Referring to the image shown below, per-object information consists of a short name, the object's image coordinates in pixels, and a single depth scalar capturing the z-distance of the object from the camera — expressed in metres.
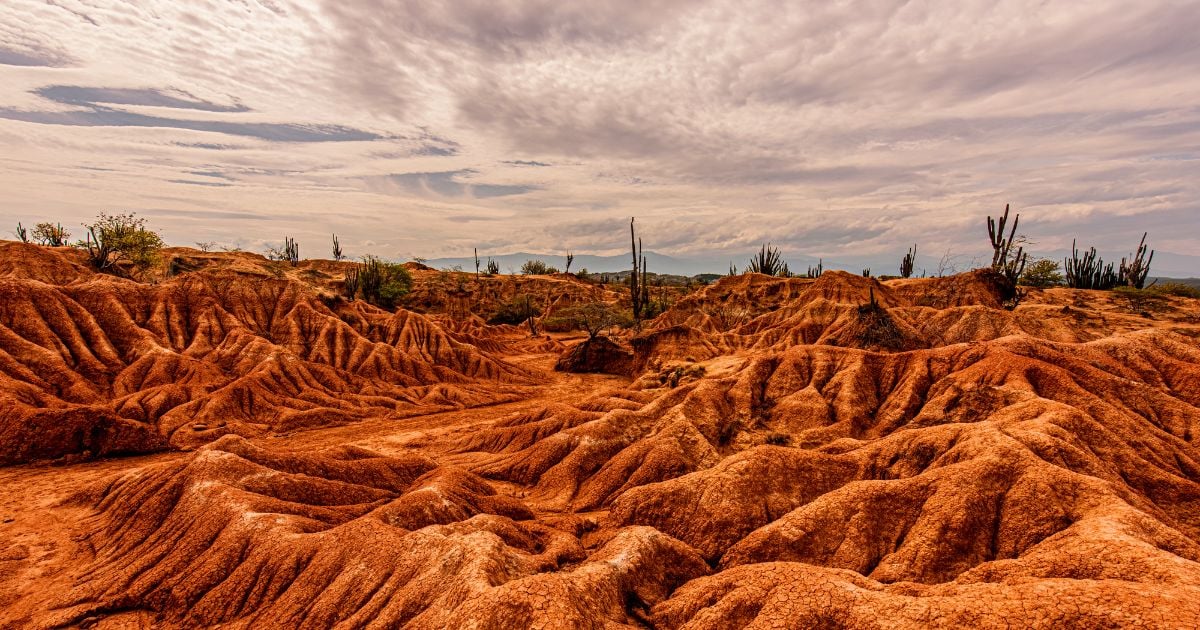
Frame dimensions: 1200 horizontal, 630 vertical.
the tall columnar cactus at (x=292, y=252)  97.19
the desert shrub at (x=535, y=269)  131.00
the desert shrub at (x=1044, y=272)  68.56
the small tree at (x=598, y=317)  61.50
